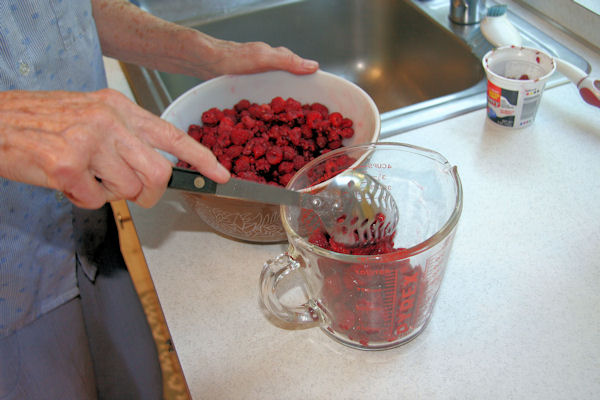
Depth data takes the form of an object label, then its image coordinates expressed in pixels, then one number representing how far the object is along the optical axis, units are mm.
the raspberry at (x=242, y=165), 810
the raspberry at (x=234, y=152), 831
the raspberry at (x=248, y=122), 875
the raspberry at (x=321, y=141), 866
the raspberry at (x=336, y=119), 877
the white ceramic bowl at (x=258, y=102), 737
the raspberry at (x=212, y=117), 909
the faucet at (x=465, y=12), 1170
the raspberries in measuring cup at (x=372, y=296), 568
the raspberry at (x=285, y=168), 812
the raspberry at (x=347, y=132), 864
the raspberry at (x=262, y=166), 817
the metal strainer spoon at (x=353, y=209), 664
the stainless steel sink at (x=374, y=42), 1153
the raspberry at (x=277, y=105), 912
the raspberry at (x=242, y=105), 938
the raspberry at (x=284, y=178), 803
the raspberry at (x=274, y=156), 813
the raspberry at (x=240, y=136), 846
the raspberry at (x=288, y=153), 827
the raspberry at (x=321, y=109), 910
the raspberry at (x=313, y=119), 877
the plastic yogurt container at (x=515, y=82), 868
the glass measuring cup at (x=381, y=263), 569
